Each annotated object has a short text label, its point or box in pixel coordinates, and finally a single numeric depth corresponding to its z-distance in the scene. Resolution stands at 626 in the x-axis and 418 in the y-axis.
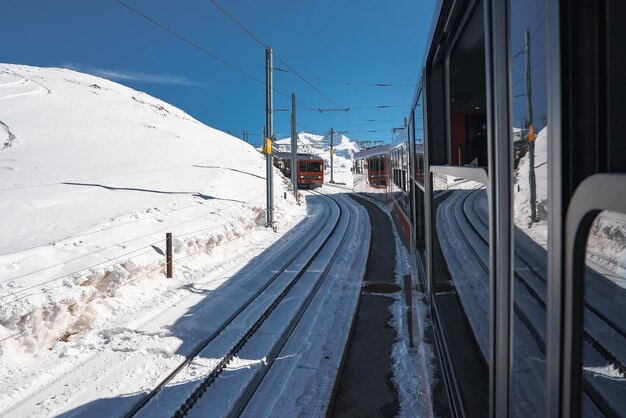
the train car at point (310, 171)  38.19
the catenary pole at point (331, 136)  49.62
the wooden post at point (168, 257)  8.55
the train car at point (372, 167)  19.47
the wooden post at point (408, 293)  6.21
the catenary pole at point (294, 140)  23.04
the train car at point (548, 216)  1.02
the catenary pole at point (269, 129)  14.57
